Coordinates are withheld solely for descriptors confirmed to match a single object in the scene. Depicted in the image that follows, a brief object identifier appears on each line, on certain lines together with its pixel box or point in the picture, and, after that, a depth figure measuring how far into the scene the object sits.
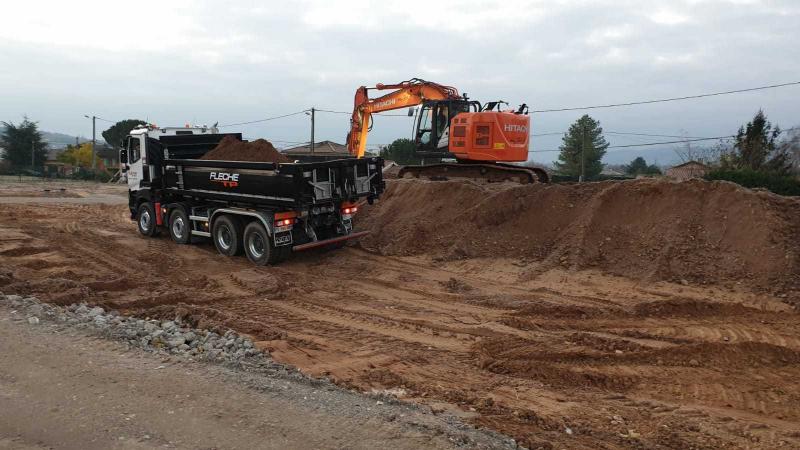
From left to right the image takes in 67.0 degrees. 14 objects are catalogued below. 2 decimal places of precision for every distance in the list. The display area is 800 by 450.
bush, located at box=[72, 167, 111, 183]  50.55
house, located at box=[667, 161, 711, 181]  35.67
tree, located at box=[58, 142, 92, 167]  63.91
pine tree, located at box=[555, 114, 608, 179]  45.42
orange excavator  15.63
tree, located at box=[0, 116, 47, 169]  55.84
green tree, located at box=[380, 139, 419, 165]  48.81
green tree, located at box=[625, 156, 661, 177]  50.47
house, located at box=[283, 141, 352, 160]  40.19
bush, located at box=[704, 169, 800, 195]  18.80
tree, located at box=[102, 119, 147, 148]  67.84
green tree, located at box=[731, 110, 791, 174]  27.59
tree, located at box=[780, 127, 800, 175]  32.66
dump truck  11.69
